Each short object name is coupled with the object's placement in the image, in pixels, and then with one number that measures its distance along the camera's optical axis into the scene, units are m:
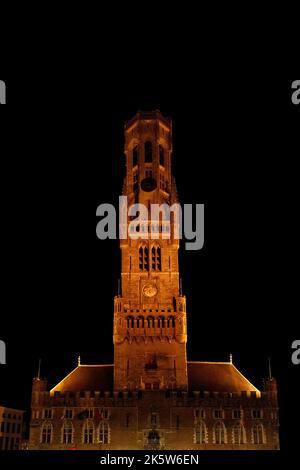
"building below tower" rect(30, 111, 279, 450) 57.06
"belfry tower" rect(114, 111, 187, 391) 60.94
